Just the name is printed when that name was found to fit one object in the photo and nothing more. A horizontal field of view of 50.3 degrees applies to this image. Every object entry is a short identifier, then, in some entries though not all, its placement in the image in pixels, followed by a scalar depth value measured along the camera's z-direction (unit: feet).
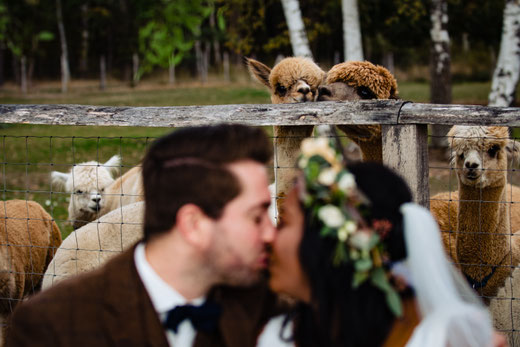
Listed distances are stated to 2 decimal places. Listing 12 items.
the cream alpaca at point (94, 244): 14.52
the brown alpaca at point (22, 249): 14.37
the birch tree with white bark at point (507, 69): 33.45
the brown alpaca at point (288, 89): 13.58
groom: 5.64
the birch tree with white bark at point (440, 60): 35.65
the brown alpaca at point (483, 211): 13.38
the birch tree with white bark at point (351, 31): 31.94
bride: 4.98
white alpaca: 19.90
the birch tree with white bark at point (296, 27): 29.96
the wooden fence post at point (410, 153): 10.29
